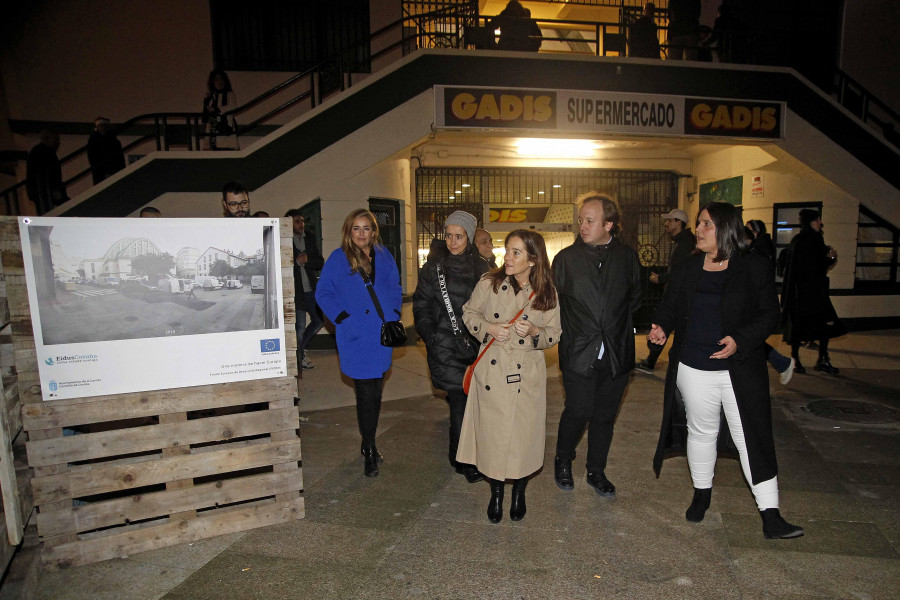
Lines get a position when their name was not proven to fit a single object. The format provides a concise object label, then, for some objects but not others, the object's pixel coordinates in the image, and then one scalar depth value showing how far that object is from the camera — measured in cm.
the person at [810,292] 744
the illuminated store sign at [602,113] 944
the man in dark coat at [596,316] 381
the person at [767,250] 379
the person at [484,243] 623
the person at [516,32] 1029
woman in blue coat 424
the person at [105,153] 952
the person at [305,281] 749
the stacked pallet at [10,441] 263
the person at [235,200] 438
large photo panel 302
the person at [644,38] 1081
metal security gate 1276
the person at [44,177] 899
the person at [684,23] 1117
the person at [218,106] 980
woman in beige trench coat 342
